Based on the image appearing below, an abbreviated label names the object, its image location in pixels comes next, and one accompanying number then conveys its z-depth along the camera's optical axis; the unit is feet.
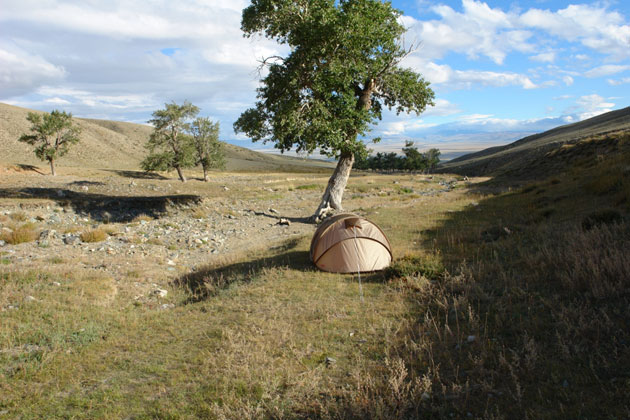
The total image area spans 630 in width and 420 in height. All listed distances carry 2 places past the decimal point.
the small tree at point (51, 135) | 167.22
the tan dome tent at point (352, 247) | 36.60
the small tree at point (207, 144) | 185.16
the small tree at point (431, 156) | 358.64
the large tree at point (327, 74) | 57.21
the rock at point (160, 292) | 34.47
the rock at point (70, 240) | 51.37
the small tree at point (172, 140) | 158.30
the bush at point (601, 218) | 35.83
